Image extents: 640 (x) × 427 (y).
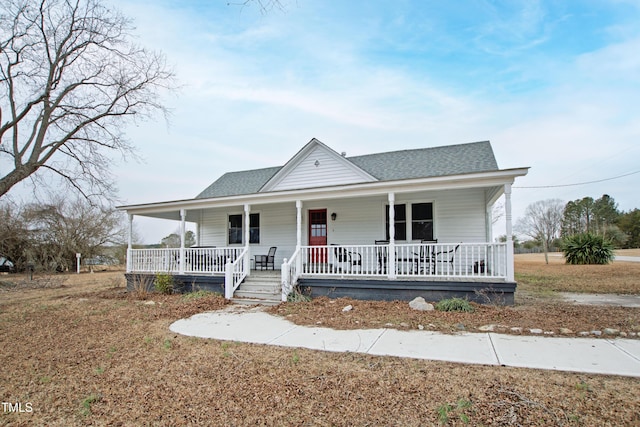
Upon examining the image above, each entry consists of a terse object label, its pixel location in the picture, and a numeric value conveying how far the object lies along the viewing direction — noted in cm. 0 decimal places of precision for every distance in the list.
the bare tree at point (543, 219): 4547
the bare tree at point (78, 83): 1533
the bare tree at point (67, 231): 2234
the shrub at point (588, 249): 1861
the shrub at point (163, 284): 1102
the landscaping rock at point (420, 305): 758
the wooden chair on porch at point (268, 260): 1263
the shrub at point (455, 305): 734
